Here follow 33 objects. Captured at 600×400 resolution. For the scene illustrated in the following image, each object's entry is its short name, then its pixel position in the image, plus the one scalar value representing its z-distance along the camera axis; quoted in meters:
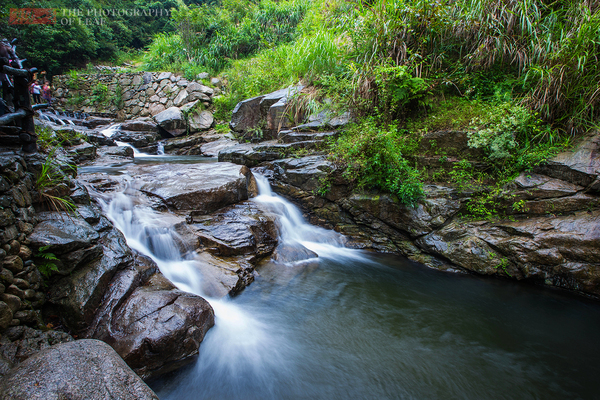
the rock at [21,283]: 2.32
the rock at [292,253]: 4.83
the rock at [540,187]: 4.23
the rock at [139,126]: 11.04
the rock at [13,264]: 2.28
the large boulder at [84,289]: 2.60
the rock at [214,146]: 9.48
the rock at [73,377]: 1.60
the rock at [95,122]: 11.53
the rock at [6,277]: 2.21
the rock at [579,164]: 4.16
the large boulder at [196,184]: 5.02
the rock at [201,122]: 11.83
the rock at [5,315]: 2.08
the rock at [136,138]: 10.31
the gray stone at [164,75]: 14.17
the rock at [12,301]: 2.18
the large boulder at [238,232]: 4.48
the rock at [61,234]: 2.65
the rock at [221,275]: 3.75
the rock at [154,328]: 2.52
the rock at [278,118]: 7.60
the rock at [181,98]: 12.88
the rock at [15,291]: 2.26
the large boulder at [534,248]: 3.92
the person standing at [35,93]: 10.24
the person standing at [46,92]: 13.29
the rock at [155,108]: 13.36
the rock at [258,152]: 6.69
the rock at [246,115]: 8.39
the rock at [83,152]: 6.96
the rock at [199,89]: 13.12
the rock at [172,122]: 11.41
